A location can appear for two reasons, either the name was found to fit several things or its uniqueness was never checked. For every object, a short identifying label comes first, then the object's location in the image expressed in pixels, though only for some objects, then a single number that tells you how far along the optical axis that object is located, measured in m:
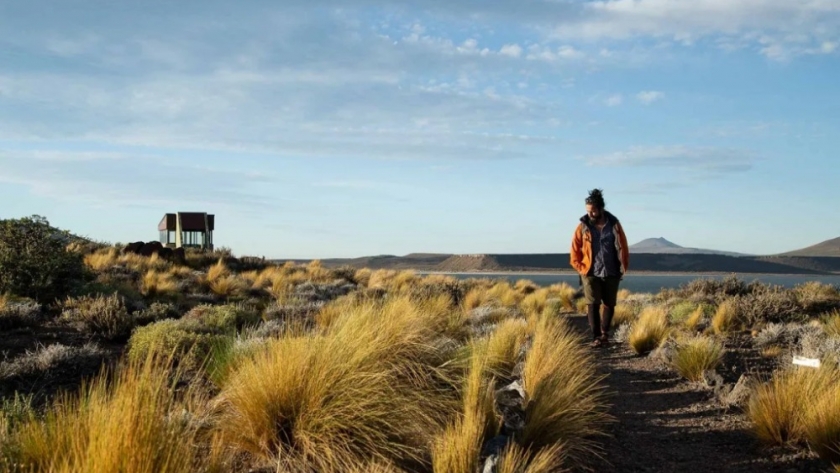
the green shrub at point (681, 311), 12.84
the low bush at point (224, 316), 9.97
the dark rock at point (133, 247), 26.53
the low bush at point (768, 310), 11.80
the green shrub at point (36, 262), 13.05
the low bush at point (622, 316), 13.27
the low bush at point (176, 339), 7.31
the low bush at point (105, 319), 9.66
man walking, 9.40
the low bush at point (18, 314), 9.84
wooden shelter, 37.25
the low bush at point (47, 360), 6.76
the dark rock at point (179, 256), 25.17
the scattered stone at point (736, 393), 6.20
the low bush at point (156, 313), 11.10
